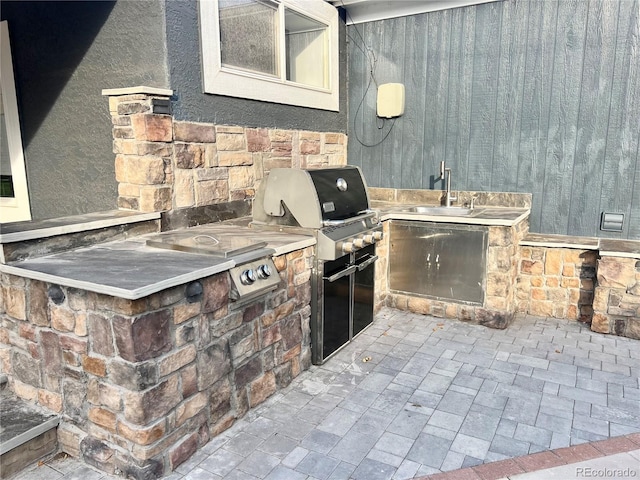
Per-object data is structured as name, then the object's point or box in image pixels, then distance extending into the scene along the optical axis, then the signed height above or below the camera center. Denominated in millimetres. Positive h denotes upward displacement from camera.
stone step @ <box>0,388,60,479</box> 2367 -1423
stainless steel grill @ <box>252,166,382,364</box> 3445 -565
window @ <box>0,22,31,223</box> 4043 +63
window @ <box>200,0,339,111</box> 3766 +958
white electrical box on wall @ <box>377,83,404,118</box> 5297 +603
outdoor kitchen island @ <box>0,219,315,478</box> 2260 -995
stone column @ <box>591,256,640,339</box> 4047 -1239
